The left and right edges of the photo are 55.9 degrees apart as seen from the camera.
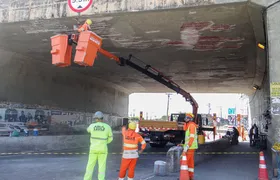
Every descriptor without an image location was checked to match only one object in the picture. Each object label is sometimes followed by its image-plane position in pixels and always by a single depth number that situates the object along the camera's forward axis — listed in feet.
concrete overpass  28.19
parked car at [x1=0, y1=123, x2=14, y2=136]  44.52
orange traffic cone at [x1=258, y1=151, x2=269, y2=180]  22.50
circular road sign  29.96
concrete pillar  23.91
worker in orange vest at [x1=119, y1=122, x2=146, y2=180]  20.52
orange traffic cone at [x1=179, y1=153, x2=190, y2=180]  21.89
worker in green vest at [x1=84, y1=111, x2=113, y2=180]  19.68
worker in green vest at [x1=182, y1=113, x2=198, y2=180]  23.36
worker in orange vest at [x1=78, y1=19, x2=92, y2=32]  26.69
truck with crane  25.25
